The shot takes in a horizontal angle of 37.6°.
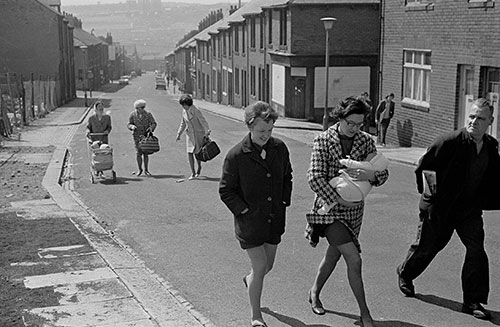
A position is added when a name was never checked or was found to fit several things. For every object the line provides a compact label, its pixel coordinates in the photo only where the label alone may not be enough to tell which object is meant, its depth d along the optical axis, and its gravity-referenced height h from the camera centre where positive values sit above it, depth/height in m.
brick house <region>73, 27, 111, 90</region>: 81.33 +0.19
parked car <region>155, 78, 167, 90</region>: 100.12 -3.25
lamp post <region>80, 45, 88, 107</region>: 79.81 -0.17
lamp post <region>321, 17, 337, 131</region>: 26.36 +0.29
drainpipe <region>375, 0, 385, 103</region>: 23.90 +0.55
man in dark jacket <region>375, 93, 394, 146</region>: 23.06 -1.67
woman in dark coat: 5.92 -1.04
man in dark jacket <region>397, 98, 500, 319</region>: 6.48 -1.14
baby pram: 14.95 -1.97
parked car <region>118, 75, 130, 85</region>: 111.24 -3.16
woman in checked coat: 6.01 -0.96
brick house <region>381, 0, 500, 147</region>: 18.31 -0.01
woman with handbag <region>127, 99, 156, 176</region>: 15.64 -1.31
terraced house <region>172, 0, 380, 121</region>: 35.41 +0.45
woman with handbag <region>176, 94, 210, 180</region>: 14.58 -1.31
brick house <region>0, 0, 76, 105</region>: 55.81 +1.59
